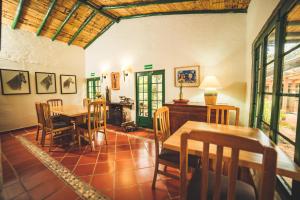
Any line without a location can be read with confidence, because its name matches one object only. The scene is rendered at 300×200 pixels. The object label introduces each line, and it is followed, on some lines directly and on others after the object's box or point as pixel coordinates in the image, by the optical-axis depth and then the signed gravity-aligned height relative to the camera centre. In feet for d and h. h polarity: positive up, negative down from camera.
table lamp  9.70 +0.17
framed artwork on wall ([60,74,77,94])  18.71 +0.92
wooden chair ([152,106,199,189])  5.41 -2.60
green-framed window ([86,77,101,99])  20.05 +0.57
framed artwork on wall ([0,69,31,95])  14.20 +0.98
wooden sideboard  10.26 -1.72
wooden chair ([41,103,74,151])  9.97 -2.47
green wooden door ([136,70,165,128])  14.47 -0.38
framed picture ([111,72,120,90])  17.42 +1.27
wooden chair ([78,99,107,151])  9.92 -2.31
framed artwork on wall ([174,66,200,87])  12.25 +1.29
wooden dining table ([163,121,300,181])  3.02 -1.63
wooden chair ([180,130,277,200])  2.31 -1.49
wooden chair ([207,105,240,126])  6.56 -0.94
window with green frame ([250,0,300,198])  3.71 +0.30
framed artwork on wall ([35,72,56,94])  16.47 +0.98
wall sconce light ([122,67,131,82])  16.30 +2.25
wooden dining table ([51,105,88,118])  9.93 -1.52
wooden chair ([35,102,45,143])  10.48 -1.83
